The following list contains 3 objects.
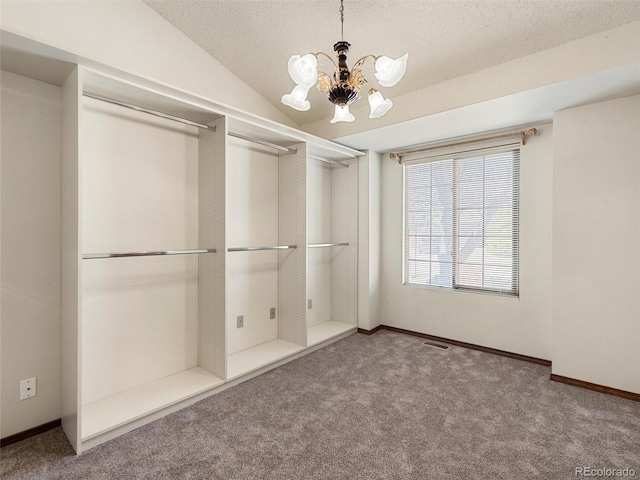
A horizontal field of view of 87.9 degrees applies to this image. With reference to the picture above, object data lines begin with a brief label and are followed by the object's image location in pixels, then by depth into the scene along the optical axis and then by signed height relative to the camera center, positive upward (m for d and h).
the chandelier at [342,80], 1.77 +0.89
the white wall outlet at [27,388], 1.98 -0.90
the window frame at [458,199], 3.33 +0.43
